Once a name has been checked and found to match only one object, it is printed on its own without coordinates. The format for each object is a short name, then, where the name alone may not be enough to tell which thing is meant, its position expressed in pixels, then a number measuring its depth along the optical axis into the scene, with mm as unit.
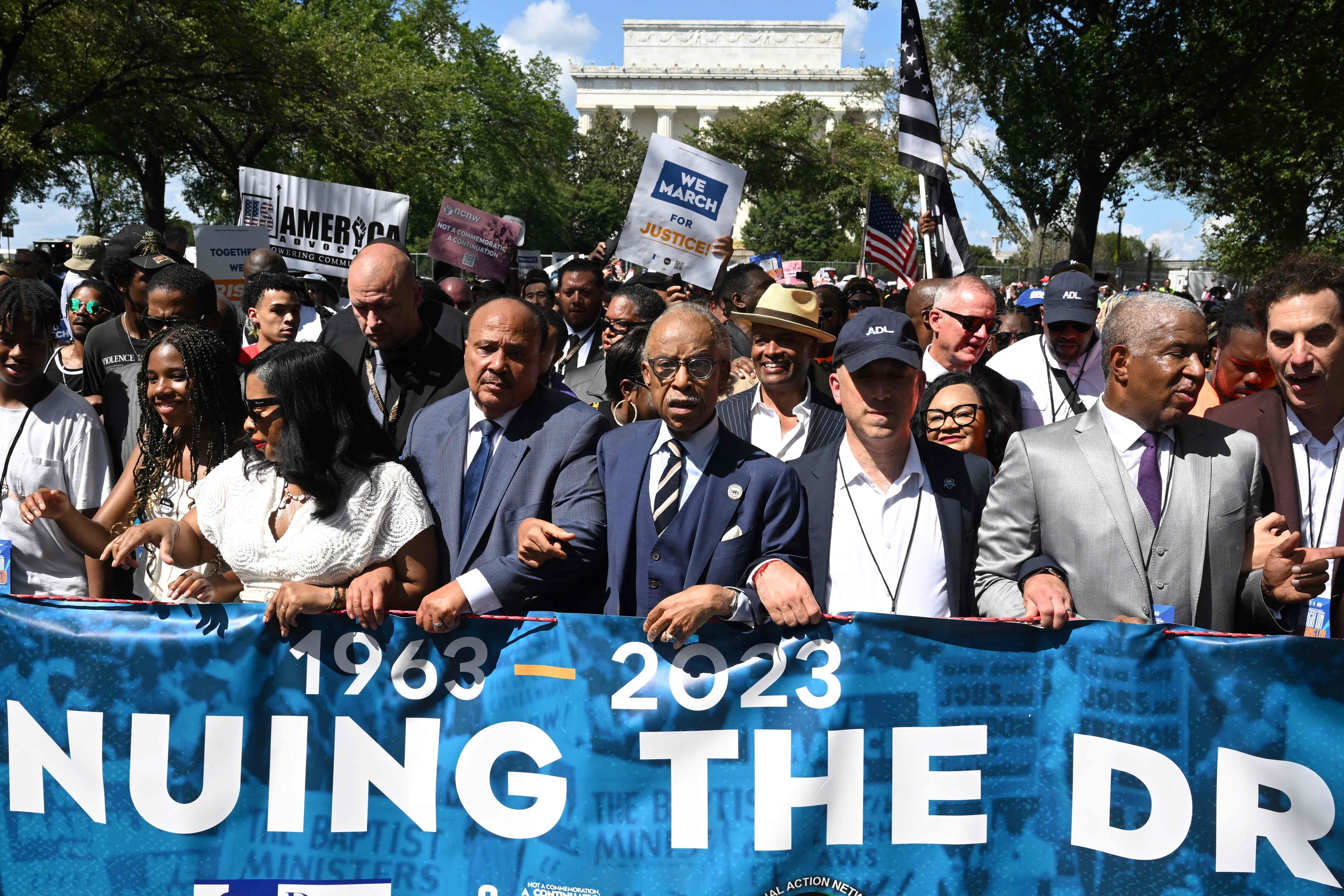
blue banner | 3023
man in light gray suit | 3307
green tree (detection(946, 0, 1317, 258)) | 18797
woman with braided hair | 4102
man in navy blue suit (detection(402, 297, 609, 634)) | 3582
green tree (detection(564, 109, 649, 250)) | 64375
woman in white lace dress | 3404
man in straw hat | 4746
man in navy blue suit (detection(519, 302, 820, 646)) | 3365
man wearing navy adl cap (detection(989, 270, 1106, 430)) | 6098
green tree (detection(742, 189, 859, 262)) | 62375
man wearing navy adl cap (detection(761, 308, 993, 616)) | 3477
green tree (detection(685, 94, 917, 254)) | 45781
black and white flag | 9352
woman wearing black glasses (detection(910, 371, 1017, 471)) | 4348
